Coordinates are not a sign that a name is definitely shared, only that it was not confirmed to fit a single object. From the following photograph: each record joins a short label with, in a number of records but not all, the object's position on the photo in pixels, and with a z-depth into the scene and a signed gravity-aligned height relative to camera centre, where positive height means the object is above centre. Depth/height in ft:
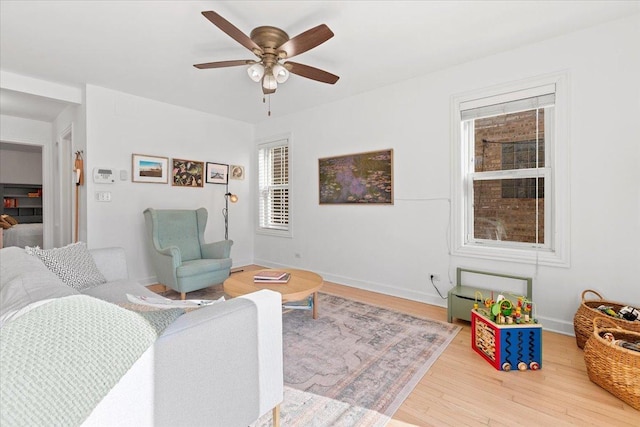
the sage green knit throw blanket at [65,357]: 2.02 -1.13
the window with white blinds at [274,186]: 15.80 +1.36
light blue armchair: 10.68 -1.61
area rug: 5.24 -3.51
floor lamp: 15.64 -0.04
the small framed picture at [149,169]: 12.69 +1.93
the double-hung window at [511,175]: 8.48 +1.05
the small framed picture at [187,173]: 14.02 +1.89
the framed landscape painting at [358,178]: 11.72 +1.35
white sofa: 2.81 -1.72
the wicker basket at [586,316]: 7.00 -2.62
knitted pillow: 6.62 -1.21
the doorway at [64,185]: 14.21 +1.38
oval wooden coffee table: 7.70 -2.11
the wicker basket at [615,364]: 5.28 -2.97
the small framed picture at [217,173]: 15.25 +2.01
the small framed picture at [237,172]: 16.22 +2.20
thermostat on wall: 11.60 +1.47
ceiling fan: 6.92 +3.85
